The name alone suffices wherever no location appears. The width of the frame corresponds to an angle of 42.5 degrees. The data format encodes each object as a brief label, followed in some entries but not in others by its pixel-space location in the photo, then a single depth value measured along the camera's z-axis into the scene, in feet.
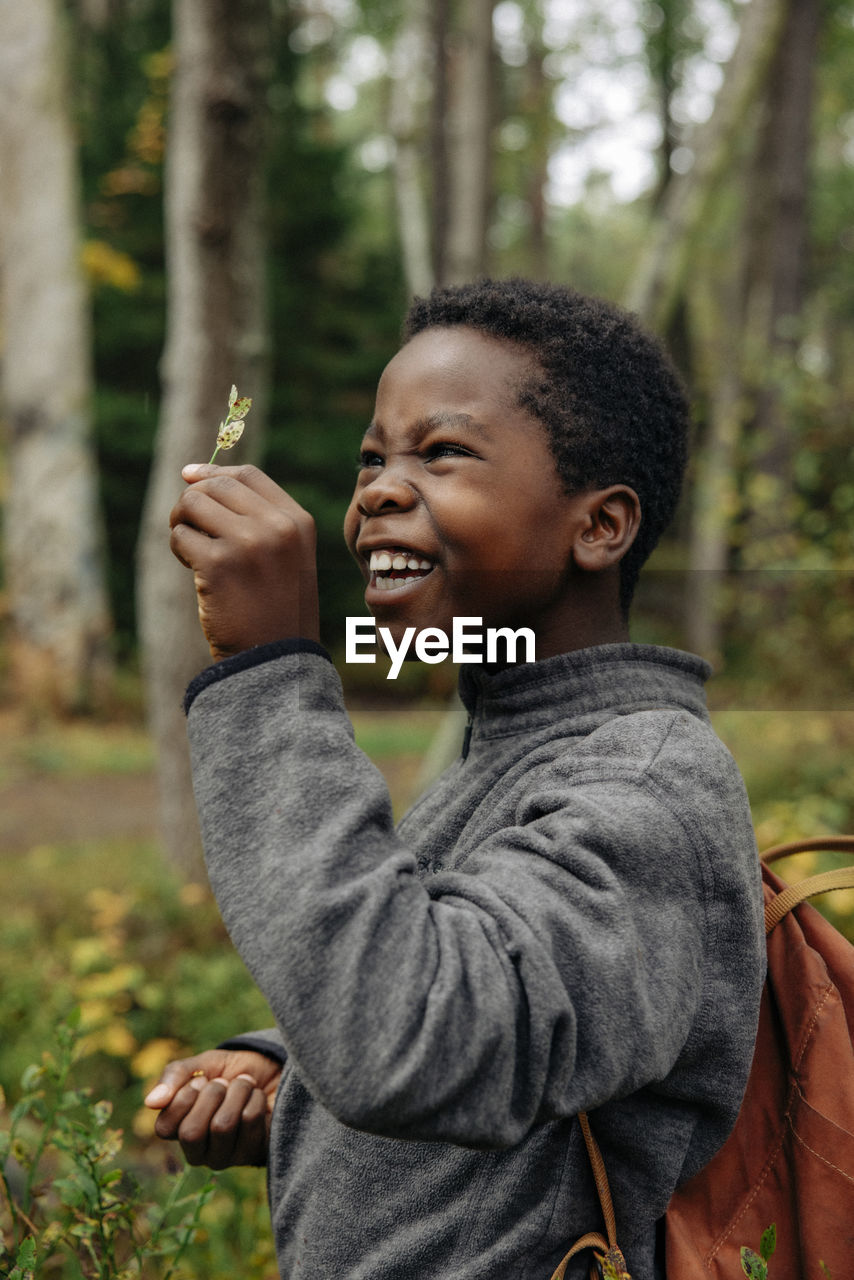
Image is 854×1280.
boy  3.35
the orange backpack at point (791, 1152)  4.23
